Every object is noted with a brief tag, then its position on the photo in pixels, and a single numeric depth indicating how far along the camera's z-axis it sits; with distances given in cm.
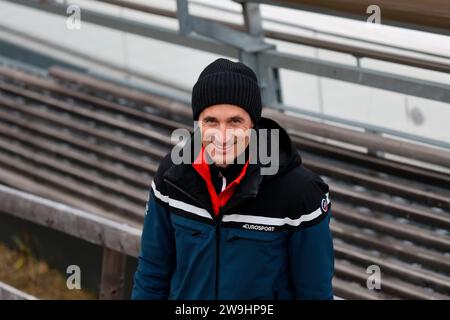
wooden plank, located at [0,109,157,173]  1028
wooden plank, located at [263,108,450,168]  835
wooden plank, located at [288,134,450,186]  849
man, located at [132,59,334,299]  462
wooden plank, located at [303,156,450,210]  827
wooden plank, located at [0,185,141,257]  830
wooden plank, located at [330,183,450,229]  816
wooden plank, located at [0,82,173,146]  1053
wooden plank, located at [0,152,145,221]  970
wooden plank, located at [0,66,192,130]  1069
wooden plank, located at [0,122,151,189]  1014
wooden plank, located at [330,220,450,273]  795
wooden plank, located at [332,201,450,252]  805
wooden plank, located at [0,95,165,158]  1039
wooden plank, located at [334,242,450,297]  780
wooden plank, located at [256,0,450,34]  613
